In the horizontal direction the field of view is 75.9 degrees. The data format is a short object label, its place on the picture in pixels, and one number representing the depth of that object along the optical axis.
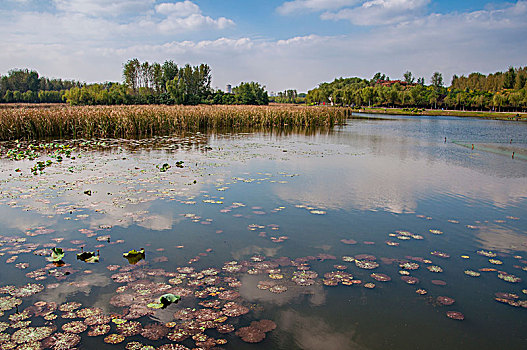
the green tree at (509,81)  130.62
